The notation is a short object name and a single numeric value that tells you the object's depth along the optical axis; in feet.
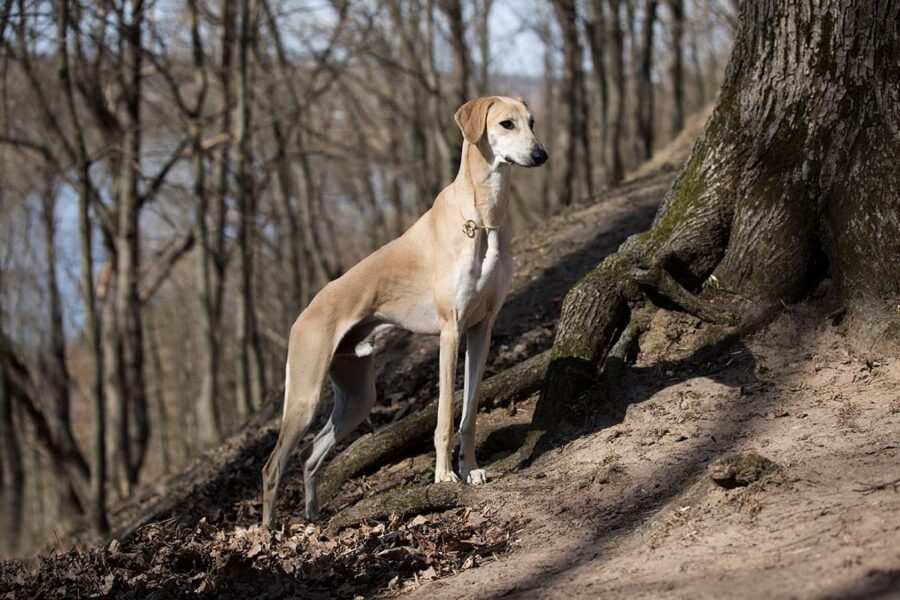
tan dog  19.29
